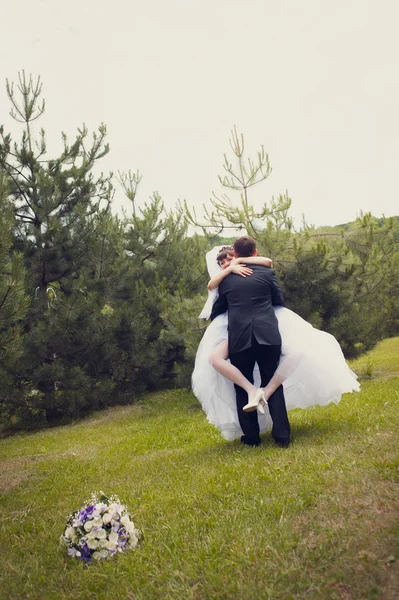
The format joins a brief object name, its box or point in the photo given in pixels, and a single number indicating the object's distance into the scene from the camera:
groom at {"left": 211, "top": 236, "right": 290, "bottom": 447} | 5.72
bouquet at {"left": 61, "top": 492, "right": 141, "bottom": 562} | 3.72
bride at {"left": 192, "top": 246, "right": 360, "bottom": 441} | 5.85
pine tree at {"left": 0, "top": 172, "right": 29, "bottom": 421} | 6.22
